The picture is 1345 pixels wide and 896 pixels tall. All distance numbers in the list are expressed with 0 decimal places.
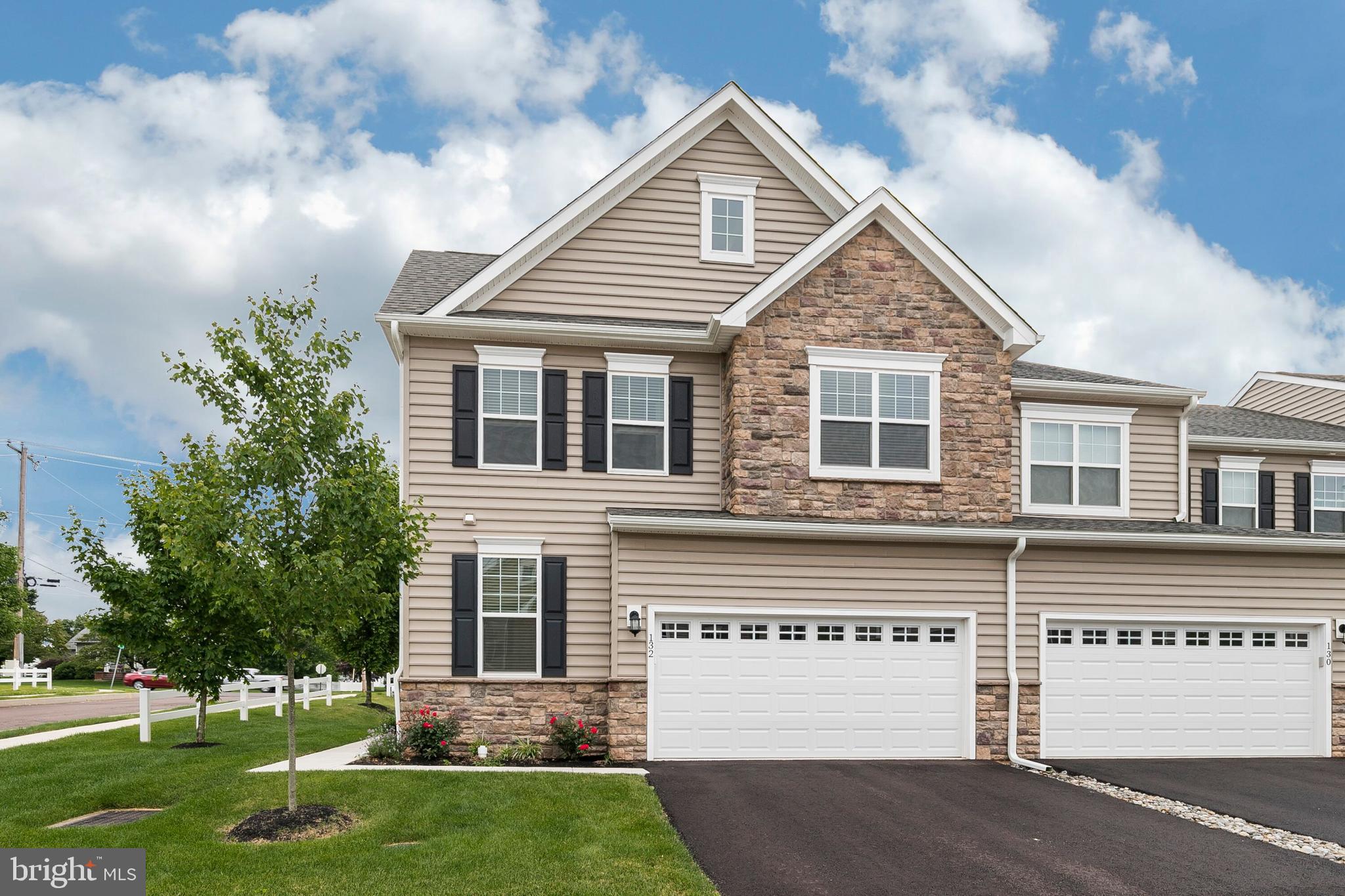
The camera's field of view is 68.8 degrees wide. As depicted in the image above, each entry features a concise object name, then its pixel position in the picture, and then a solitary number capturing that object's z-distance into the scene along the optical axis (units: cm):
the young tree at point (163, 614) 1501
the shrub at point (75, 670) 4466
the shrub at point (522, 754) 1345
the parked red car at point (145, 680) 3891
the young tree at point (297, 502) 909
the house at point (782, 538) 1401
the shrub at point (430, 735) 1345
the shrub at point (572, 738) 1373
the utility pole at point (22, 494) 3912
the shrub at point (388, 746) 1332
